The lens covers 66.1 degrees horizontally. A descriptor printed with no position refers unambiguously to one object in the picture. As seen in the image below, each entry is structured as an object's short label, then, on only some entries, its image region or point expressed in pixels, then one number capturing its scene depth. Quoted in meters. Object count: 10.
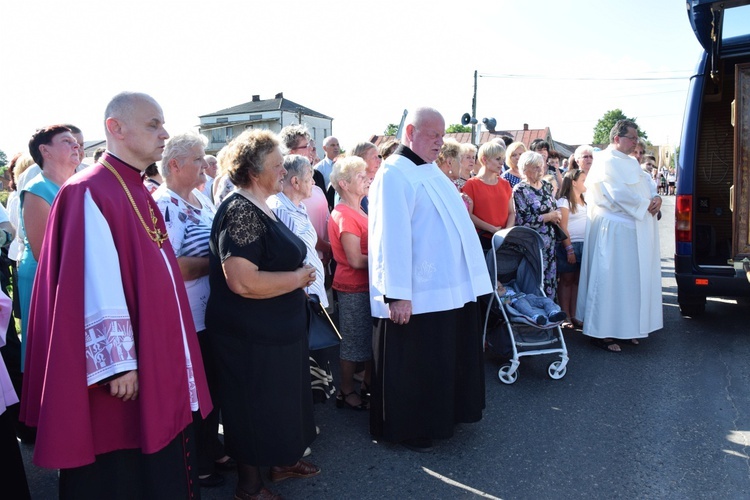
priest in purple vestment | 2.05
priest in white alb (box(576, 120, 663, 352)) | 5.39
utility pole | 33.22
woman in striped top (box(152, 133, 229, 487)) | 3.01
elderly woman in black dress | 2.78
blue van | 4.11
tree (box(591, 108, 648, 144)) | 103.05
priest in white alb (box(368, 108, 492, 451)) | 3.49
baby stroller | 4.68
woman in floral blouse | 5.62
